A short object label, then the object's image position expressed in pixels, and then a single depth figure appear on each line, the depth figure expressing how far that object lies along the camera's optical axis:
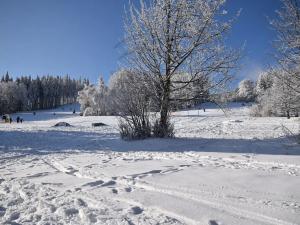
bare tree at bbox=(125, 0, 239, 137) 12.98
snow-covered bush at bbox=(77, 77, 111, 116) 71.75
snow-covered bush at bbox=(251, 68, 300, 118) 10.89
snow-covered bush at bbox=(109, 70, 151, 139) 13.41
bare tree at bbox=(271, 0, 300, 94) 10.52
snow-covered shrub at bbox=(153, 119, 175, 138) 13.13
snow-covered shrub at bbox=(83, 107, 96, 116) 72.78
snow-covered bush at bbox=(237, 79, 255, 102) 106.75
